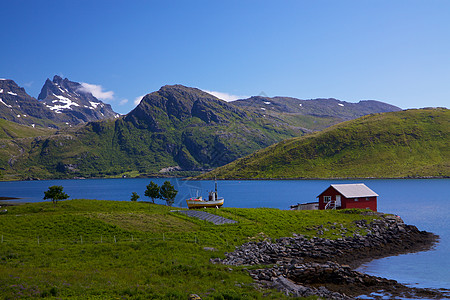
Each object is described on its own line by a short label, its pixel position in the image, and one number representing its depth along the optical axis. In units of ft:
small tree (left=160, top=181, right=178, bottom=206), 335.67
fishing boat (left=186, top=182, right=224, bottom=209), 273.75
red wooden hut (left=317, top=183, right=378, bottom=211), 260.21
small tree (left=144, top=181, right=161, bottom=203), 331.36
